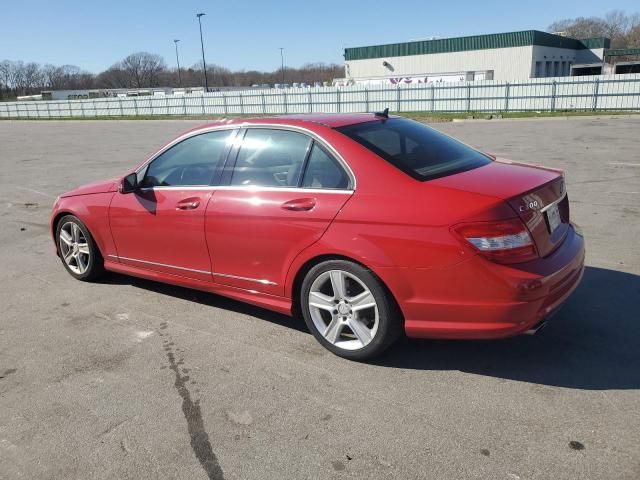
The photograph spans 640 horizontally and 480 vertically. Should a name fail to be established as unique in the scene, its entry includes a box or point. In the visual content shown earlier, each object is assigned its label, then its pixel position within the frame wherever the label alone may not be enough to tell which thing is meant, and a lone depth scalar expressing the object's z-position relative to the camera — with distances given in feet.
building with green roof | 188.55
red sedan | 10.24
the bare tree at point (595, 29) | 371.76
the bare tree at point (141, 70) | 488.85
